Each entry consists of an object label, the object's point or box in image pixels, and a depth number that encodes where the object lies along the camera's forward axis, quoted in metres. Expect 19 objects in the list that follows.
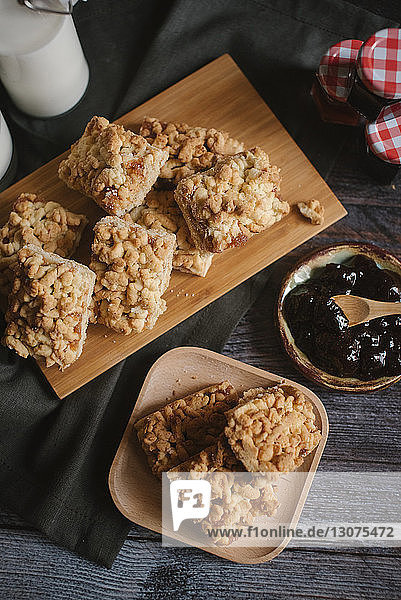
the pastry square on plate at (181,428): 0.66
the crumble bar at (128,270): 0.64
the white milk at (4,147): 0.69
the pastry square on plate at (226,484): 0.64
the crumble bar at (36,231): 0.66
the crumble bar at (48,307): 0.63
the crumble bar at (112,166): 0.64
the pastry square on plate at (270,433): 0.63
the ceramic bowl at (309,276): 0.68
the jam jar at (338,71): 0.67
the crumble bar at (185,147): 0.67
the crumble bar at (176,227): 0.67
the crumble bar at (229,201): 0.64
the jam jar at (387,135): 0.67
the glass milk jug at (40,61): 0.63
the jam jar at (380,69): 0.63
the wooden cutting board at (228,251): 0.68
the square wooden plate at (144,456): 0.67
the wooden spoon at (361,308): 0.67
